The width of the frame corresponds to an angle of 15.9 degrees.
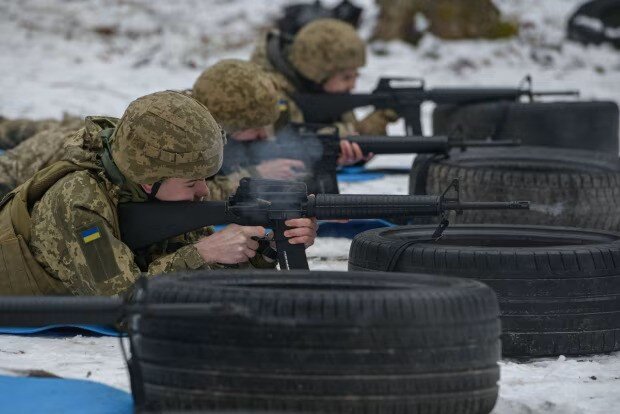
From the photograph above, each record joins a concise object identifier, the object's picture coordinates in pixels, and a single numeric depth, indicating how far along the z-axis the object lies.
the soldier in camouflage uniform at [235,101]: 11.73
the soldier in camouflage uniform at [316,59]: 17.51
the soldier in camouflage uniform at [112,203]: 7.80
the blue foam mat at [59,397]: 6.10
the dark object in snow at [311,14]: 22.61
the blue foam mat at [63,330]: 8.18
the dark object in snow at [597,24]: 30.81
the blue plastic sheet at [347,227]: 12.77
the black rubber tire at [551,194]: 11.64
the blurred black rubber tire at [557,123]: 16.73
